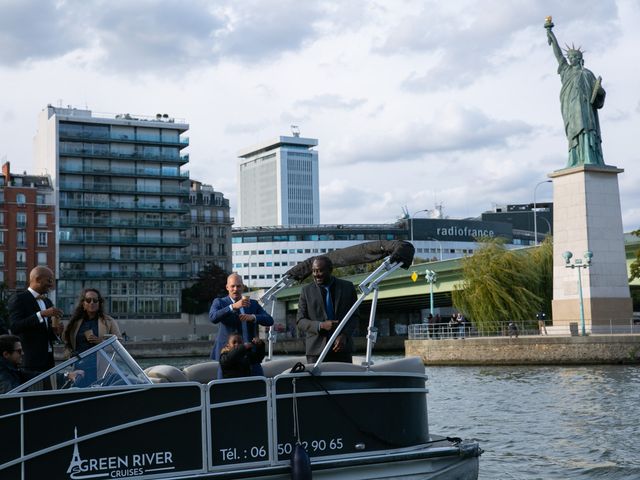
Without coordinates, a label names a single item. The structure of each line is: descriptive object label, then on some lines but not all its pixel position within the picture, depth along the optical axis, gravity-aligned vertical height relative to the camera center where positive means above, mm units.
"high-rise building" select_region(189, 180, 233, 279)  112688 +12281
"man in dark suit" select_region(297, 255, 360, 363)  10102 +232
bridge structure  60778 +3026
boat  8109 -770
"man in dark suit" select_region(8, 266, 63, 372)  8836 +180
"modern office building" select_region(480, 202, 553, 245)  180750 +20317
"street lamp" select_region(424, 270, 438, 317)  56631 +3116
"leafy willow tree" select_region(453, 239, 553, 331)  50938 +2205
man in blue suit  9188 +183
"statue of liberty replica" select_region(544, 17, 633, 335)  45250 +4543
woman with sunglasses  9023 +139
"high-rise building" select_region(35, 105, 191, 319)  96625 +13381
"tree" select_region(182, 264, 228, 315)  100500 +4551
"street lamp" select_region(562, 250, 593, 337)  43656 +2760
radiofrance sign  157625 +16416
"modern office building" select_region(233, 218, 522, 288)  152875 +14425
